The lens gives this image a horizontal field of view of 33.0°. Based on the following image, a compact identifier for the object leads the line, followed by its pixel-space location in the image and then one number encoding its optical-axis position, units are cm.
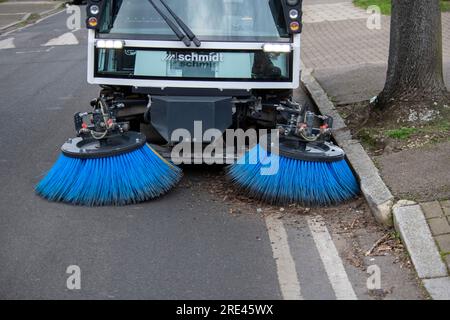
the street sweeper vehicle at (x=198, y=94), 640
